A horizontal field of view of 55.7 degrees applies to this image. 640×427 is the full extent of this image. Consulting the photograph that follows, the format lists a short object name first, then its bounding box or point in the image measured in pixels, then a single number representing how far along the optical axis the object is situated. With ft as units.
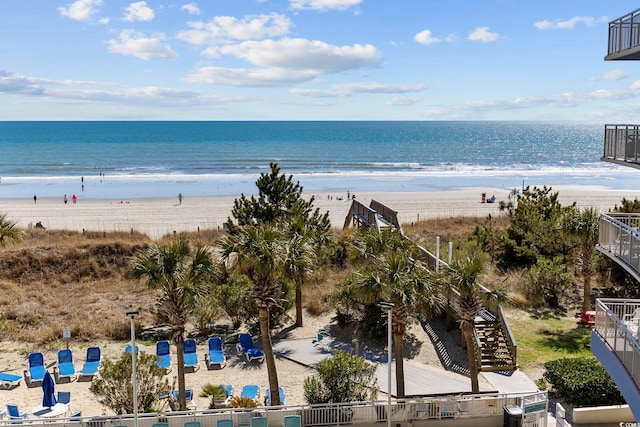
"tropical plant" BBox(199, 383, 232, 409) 53.93
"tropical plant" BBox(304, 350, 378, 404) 50.49
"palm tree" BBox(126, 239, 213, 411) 49.06
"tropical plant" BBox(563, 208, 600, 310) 77.82
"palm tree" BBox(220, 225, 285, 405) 49.03
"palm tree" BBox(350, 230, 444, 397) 50.75
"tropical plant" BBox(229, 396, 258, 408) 50.51
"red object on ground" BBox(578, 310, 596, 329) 75.46
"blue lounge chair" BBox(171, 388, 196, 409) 55.37
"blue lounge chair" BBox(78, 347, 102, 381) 63.16
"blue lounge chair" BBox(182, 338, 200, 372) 66.28
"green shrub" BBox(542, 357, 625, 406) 53.01
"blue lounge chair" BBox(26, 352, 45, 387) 61.41
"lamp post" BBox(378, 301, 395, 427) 43.14
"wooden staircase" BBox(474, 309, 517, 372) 63.27
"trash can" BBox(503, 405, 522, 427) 45.44
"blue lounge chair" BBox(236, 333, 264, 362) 67.92
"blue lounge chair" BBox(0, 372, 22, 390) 60.74
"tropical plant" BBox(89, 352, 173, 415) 50.01
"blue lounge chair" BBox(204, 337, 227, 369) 66.74
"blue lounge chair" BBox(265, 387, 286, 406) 54.50
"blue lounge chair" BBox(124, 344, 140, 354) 68.37
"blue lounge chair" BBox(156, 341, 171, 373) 65.77
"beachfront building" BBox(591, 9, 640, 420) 33.94
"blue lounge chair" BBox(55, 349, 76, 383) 62.90
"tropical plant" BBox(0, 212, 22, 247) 67.05
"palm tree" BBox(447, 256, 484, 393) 50.65
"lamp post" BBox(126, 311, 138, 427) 41.94
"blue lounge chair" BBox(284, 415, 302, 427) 45.60
